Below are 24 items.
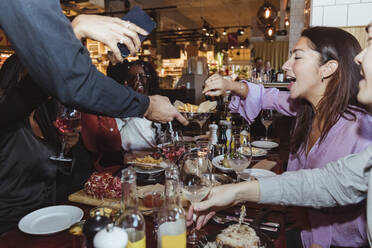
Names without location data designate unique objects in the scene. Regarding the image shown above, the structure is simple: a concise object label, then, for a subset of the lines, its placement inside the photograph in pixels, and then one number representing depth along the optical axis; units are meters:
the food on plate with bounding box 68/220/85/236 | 0.95
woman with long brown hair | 1.48
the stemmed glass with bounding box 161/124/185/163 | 1.75
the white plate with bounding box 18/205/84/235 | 1.10
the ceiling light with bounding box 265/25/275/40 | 7.76
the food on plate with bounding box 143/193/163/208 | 1.16
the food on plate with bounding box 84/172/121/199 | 1.40
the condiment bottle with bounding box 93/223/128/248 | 0.62
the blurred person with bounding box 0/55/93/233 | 1.41
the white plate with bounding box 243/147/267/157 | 2.33
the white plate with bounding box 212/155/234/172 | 1.81
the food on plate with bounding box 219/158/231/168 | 1.87
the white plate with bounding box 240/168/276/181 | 1.69
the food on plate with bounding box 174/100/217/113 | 1.81
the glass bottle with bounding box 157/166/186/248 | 0.85
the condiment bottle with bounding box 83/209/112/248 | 0.68
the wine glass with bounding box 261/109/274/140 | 3.00
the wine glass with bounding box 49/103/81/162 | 1.66
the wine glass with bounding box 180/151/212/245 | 1.05
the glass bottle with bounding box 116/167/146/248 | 0.78
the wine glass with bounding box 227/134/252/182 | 1.47
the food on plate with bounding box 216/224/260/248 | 0.93
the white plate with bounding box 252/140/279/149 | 2.65
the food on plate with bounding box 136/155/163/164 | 1.89
